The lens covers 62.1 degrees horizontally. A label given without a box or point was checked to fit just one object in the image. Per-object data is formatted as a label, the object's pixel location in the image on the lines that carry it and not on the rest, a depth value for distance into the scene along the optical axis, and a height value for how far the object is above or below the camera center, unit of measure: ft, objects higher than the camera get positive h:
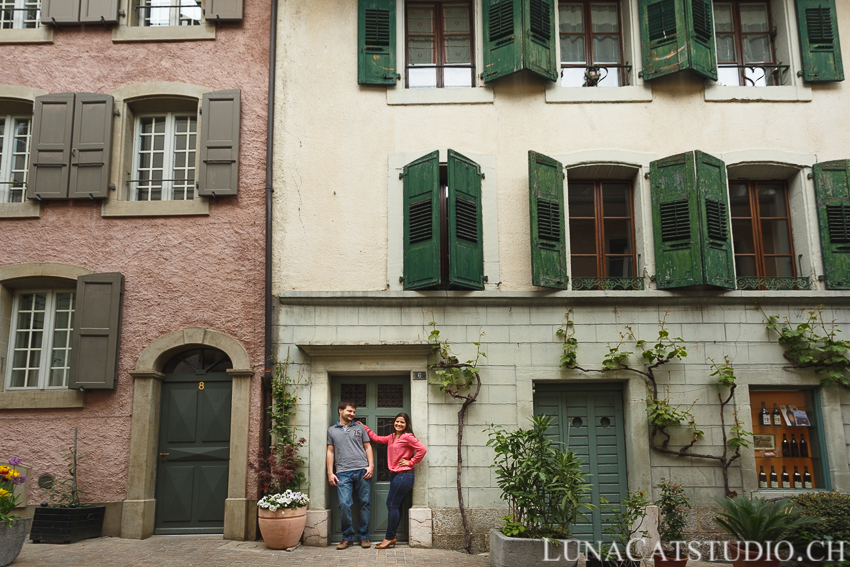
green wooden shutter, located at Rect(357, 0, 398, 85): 32.73 +17.45
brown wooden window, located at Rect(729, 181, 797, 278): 32.37 +8.67
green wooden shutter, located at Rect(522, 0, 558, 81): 32.24 +17.44
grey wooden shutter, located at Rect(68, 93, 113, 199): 32.09 +12.55
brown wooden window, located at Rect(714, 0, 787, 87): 34.04 +17.95
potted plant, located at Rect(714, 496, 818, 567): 22.09 -3.41
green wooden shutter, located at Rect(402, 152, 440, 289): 30.27 +8.51
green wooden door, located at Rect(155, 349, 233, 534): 30.48 -0.87
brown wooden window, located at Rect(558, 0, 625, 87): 33.83 +17.99
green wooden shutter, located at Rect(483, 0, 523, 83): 32.30 +17.43
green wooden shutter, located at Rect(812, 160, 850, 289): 31.27 +8.85
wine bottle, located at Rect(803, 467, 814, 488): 30.23 -2.54
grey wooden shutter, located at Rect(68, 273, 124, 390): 30.27 +3.97
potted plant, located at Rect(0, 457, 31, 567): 23.85 -3.39
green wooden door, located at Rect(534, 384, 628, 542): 30.35 -0.45
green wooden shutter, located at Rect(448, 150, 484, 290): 30.19 +8.35
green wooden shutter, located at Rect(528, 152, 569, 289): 30.48 +8.48
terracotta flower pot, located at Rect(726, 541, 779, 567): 21.89 -4.29
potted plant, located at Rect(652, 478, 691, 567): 24.22 -3.87
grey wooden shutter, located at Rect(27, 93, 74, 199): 32.19 +12.61
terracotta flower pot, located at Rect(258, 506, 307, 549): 27.37 -3.97
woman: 28.89 -1.72
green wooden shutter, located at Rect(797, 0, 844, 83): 32.76 +17.38
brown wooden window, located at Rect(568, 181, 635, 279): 32.09 +8.68
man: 28.81 -1.74
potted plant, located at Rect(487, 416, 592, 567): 23.11 -2.67
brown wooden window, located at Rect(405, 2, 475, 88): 33.86 +17.98
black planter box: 28.09 -3.90
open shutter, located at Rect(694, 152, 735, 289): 30.45 +8.46
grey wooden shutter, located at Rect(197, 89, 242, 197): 31.81 +12.51
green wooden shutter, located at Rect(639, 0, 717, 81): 32.27 +17.40
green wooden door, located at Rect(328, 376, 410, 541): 30.48 +0.85
